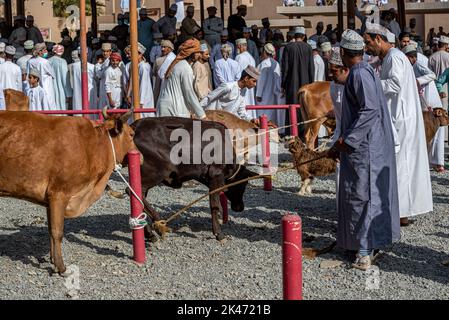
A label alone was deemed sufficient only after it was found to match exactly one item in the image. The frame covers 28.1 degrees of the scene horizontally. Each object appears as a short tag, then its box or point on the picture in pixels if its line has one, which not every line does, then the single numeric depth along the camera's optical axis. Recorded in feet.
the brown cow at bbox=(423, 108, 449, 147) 36.88
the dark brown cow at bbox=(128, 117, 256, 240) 27.37
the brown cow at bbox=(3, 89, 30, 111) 33.99
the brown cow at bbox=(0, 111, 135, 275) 22.81
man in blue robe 23.02
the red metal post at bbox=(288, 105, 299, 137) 39.60
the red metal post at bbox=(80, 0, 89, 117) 45.29
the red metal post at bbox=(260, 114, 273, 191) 38.27
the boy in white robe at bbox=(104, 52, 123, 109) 52.70
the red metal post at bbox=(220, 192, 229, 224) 29.55
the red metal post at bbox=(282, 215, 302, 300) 14.69
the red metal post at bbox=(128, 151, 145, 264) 24.43
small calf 33.86
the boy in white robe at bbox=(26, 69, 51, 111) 51.52
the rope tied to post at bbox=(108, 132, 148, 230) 24.36
